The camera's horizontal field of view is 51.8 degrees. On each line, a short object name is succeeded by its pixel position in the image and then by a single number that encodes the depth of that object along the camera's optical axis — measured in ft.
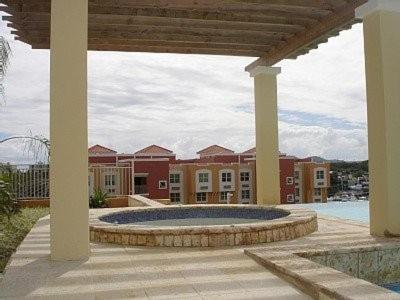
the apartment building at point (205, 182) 144.56
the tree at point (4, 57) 21.22
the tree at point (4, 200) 20.53
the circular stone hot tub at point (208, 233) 19.94
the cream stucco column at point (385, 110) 21.95
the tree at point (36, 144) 26.81
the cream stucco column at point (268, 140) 37.86
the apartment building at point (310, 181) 167.94
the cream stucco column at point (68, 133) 17.58
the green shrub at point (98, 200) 41.06
